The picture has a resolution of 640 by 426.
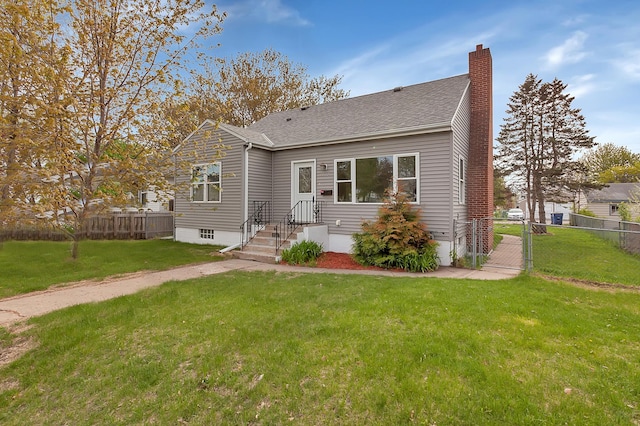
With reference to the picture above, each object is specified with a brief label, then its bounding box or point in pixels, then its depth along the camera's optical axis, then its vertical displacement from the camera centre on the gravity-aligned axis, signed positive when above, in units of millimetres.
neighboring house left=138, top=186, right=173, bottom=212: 20000 +821
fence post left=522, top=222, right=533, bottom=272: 7044 -710
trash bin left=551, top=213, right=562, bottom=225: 25703 +201
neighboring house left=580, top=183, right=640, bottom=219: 32438 +2285
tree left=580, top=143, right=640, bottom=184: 38812 +8067
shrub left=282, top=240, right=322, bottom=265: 8594 -995
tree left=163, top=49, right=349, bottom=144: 21391 +9618
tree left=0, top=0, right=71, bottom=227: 5355 +1961
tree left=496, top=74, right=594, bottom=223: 17547 +4742
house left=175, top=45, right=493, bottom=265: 8680 +1660
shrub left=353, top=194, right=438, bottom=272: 7820 -582
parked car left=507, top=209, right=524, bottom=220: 35719 +879
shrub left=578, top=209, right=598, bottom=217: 23702 +599
